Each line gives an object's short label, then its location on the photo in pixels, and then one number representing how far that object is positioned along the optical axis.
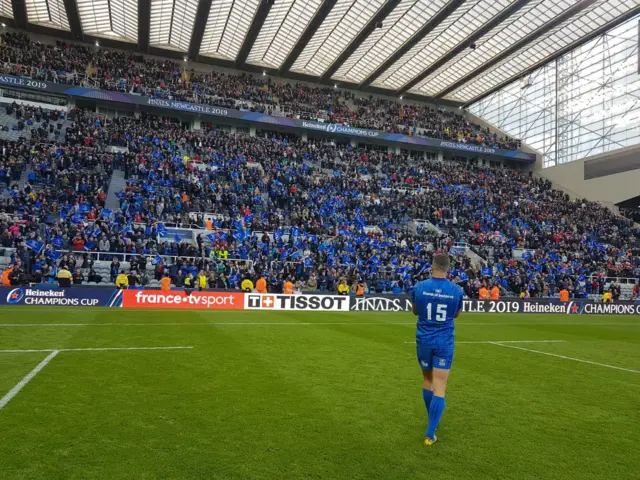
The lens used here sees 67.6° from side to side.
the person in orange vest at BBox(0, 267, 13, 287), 19.84
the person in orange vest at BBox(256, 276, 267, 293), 23.56
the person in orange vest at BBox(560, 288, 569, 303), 28.48
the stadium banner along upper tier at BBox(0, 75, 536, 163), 38.50
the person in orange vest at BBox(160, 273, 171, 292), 20.83
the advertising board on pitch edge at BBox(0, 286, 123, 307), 19.14
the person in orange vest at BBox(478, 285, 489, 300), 27.61
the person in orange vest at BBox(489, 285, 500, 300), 27.04
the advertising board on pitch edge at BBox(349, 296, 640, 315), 24.27
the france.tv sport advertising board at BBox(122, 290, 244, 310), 20.47
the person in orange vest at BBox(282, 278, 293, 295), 23.47
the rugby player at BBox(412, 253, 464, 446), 4.89
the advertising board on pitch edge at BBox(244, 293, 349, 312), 21.92
